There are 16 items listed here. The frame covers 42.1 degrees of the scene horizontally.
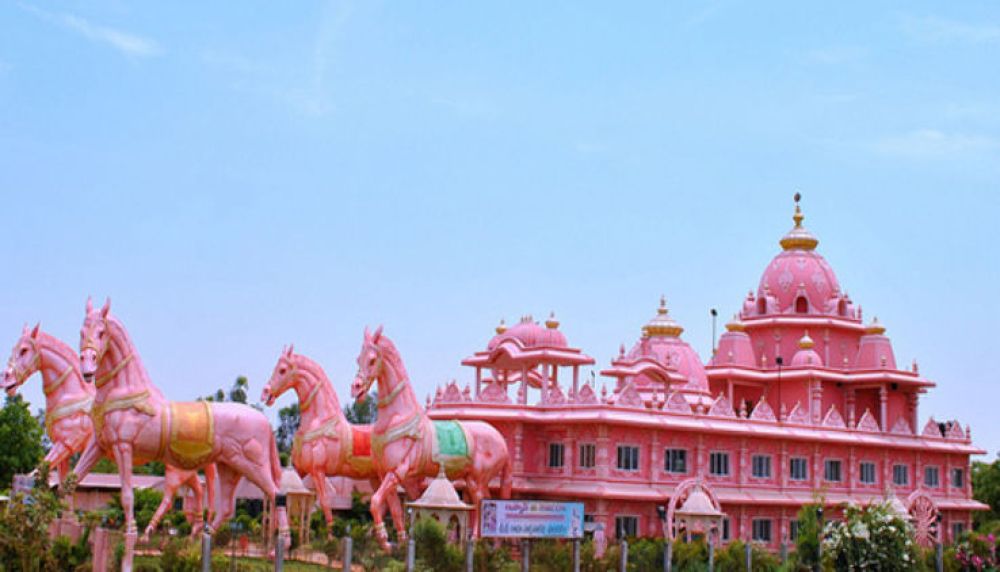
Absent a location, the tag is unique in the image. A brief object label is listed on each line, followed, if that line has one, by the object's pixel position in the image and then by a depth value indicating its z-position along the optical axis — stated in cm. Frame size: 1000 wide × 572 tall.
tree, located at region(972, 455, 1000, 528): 5441
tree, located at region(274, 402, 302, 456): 6812
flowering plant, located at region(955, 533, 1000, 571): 3053
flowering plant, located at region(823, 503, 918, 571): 2758
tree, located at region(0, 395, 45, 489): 4250
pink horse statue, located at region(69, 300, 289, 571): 2391
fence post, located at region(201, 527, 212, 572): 1947
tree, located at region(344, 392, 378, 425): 7025
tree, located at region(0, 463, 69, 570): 2050
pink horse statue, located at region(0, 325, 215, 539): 2650
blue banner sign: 2230
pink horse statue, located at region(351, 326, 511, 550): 2992
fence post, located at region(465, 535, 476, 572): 2156
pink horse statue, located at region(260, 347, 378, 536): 2981
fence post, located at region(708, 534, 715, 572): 2539
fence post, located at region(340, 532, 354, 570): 2019
